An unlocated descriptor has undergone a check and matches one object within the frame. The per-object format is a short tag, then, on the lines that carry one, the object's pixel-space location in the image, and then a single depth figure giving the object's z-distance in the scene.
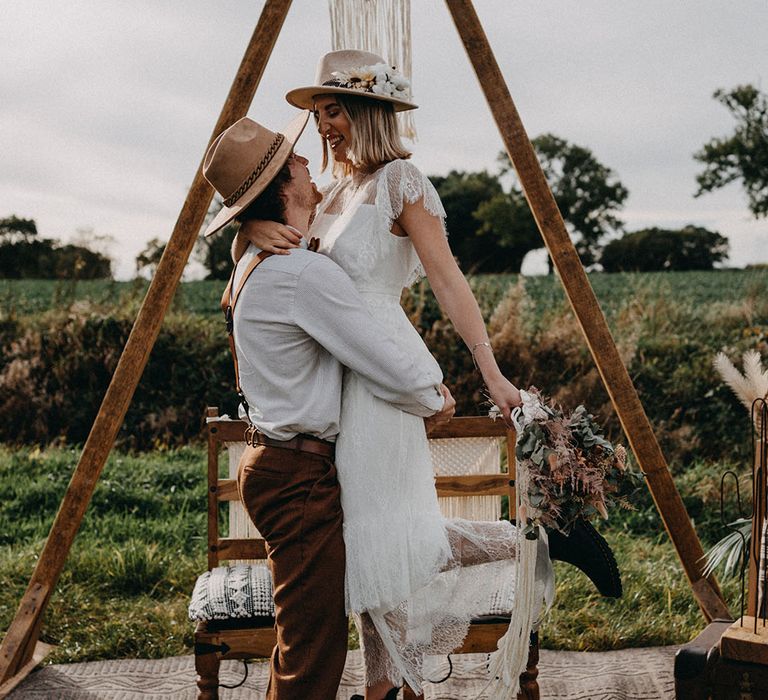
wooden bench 3.38
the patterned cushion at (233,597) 2.91
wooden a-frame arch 3.25
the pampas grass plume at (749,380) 2.71
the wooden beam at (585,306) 3.24
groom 2.29
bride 2.41
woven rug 3.48
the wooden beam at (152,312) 3.31
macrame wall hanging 3.29
